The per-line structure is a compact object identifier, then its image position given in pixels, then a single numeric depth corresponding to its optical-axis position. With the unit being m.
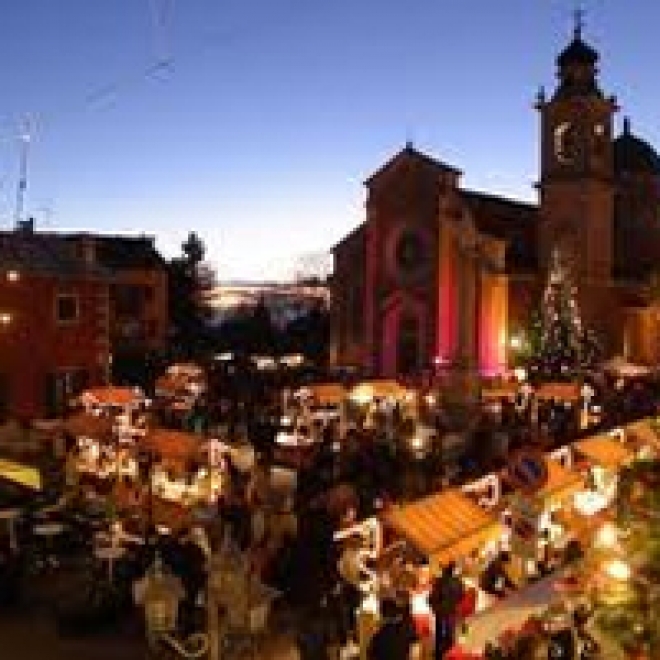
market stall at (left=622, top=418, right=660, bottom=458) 22.44
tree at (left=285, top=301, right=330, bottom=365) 72.31
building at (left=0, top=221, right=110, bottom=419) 36.81
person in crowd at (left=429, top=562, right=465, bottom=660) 15.41
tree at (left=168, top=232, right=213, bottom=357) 73.06
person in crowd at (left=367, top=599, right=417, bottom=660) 14.35
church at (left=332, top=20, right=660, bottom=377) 53.62
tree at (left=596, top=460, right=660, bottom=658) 8.98
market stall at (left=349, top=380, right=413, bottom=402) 35.19
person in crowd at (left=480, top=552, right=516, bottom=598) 17.55
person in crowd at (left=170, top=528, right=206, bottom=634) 16.88
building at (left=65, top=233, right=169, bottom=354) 65.56
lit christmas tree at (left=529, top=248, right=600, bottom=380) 49.25
